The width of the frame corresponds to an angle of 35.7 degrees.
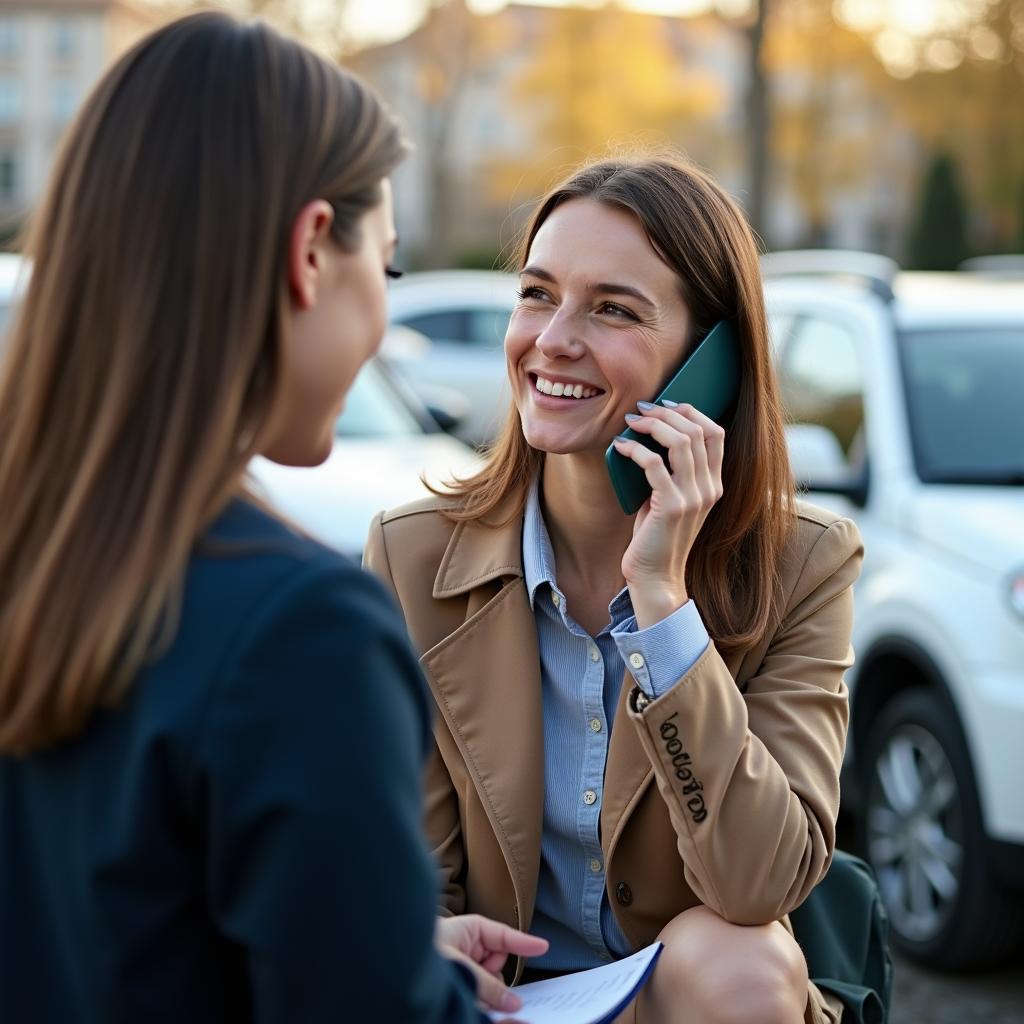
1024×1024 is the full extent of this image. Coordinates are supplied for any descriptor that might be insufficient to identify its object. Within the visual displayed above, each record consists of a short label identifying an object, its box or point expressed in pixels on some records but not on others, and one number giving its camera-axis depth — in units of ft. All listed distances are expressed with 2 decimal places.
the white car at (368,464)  19.58
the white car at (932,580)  14.67
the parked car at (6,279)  22.29
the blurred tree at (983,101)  107.14
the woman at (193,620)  4.46
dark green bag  9.01
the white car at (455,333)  45.65
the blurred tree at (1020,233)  118.11
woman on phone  8.22
